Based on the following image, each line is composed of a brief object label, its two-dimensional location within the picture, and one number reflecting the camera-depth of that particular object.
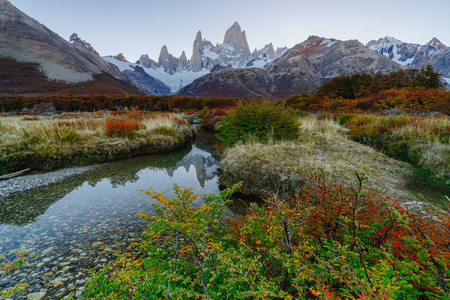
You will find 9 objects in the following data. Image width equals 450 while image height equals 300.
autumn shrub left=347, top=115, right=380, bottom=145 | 8.75
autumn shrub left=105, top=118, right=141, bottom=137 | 11.26
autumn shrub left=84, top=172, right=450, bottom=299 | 1.21
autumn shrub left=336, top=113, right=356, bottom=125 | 12.99
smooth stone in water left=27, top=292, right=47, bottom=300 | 2.34
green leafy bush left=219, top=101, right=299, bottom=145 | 8.51
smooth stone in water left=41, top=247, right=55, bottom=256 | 3.15
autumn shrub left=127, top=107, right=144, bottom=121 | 16.34
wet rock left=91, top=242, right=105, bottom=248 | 3.41
